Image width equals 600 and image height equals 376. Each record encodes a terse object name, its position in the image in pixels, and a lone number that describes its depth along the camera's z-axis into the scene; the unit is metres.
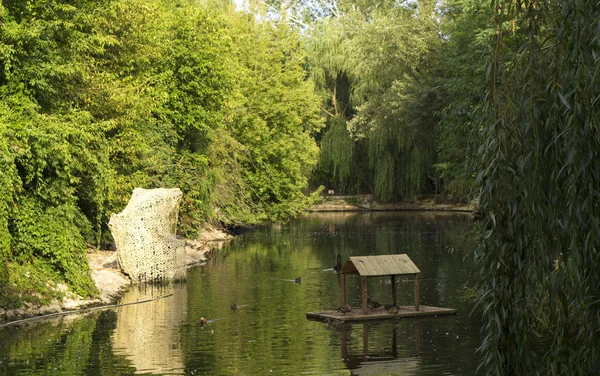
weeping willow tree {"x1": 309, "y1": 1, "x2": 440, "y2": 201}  59.25
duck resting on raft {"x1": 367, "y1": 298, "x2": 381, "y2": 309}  23.95
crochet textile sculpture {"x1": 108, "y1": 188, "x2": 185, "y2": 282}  30.19
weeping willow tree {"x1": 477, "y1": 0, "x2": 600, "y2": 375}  8.45
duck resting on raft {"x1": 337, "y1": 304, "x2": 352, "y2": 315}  23.17
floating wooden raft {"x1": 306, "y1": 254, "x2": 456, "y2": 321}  22.56
